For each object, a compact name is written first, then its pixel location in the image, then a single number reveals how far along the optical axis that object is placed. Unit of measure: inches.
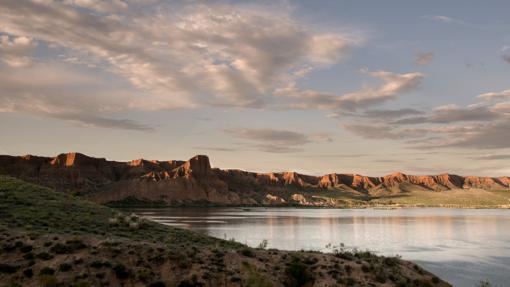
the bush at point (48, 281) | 850.1
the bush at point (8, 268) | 904.9
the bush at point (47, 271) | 895.7
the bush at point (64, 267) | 914.1
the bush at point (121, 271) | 926.4
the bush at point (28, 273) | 892.5
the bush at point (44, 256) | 966.4
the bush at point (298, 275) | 1011.3
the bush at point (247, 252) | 1108.0
